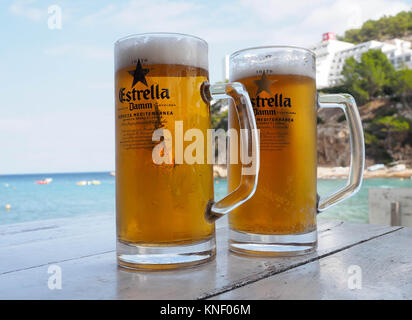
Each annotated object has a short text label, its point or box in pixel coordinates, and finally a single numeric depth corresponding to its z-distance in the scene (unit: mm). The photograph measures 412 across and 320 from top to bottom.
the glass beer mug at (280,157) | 703
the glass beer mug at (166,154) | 602
